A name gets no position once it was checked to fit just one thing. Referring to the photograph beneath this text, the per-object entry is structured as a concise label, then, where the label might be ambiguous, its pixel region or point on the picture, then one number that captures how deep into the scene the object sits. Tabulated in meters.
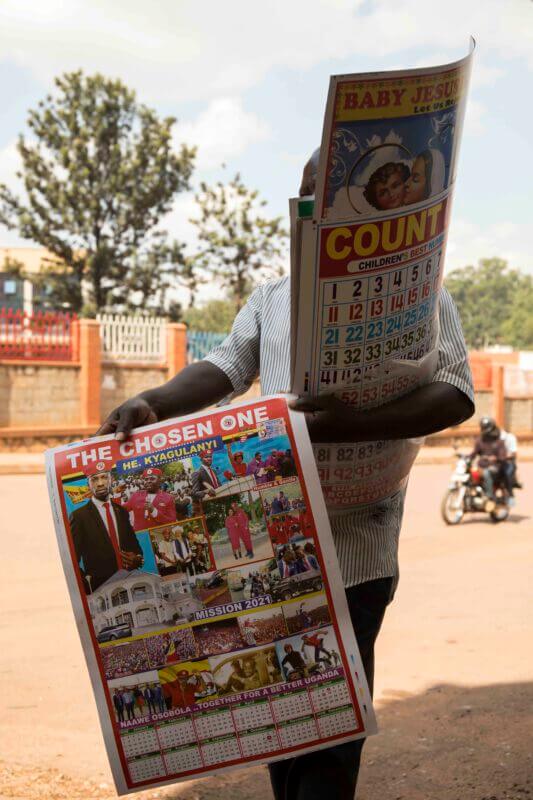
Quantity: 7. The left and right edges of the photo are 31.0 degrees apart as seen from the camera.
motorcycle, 10.11
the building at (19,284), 26.86
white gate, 18.72
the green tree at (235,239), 27.75
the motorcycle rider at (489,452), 10.36
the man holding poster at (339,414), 1.77
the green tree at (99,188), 25.44
